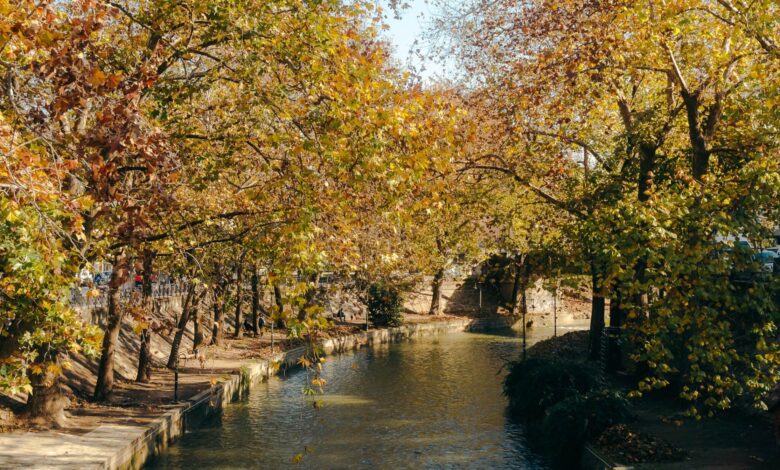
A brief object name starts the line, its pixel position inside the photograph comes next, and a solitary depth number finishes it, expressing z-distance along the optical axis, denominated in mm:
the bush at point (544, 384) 20734
